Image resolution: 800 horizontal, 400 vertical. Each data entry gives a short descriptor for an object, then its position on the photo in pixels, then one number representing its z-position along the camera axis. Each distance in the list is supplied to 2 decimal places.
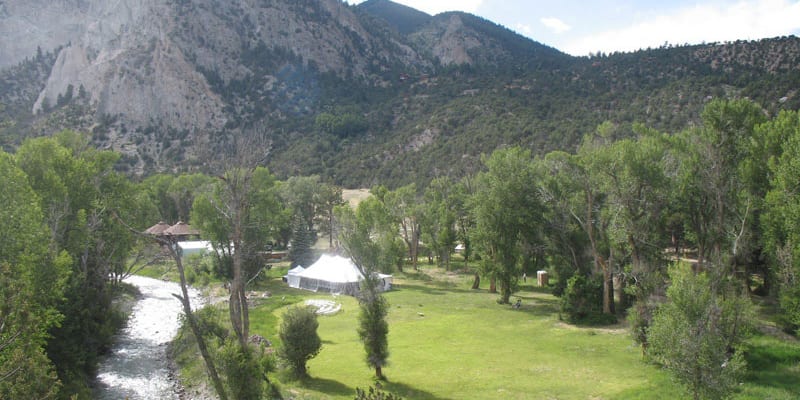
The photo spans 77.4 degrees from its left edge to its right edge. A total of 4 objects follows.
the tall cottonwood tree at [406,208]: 54.15
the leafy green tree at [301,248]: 52.56
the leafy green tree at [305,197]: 67.38
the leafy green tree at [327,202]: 67.62
